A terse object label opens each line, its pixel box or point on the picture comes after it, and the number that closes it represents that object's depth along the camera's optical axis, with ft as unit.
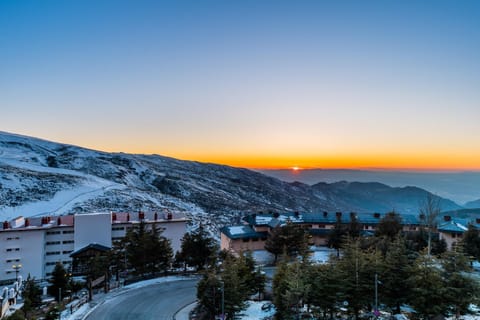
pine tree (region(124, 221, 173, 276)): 136.46
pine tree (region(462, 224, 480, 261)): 133.08
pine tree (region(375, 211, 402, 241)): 152.05
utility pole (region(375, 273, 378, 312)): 78.69
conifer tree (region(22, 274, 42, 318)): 109.96
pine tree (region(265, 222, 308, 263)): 146.61
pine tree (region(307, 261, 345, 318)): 80.64
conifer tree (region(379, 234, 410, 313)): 82.69
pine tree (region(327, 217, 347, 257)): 156.65
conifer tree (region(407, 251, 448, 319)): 74.33
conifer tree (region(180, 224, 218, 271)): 142.00
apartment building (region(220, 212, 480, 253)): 162.20
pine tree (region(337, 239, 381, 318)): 82.23
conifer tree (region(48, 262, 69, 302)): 119.75
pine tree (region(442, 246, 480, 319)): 73.67
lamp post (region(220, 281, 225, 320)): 83.75
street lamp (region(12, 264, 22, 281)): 151.80
